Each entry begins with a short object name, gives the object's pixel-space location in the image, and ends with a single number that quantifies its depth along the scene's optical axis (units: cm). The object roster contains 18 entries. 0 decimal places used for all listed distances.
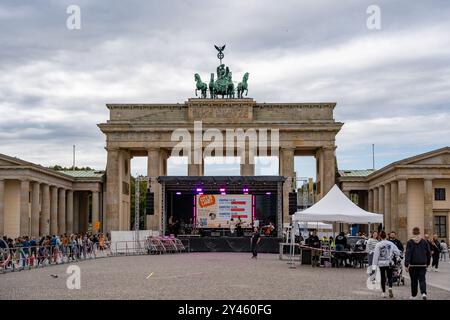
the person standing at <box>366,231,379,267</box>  2628
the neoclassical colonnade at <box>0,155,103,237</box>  6906
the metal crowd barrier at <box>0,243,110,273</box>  3266
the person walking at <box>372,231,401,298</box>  2094
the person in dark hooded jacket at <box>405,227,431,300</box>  2014
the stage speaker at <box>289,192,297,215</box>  5428
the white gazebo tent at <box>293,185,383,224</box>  3503
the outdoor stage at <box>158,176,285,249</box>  5509
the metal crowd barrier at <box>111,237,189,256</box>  5141
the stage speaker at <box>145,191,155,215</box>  5462
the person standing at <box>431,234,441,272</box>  3584
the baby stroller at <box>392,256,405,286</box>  2517
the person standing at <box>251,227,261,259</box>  4356
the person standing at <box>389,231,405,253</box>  2530
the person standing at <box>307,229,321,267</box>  3634
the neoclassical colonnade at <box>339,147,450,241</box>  7075
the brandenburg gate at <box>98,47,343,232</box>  7988
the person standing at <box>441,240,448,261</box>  4998
